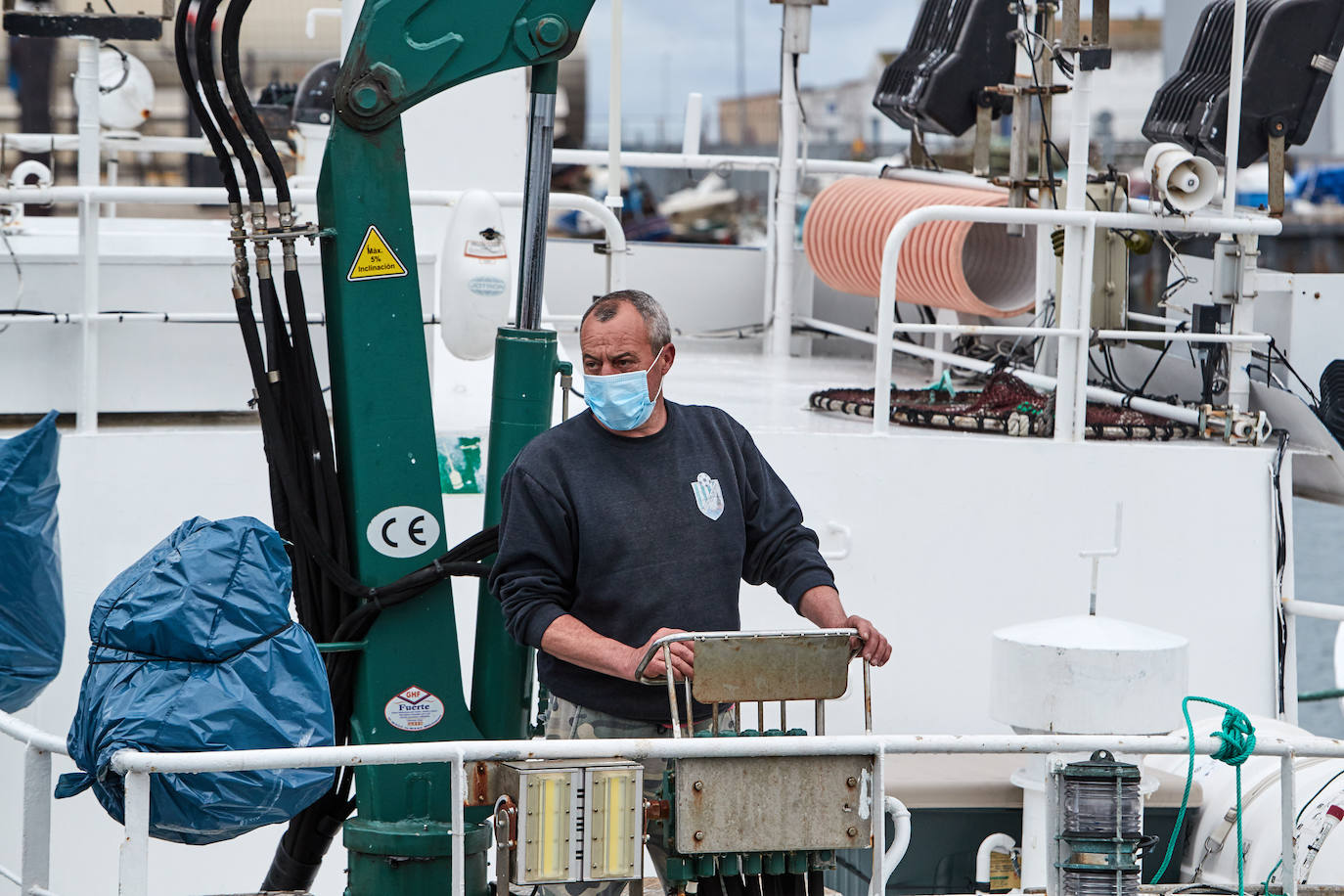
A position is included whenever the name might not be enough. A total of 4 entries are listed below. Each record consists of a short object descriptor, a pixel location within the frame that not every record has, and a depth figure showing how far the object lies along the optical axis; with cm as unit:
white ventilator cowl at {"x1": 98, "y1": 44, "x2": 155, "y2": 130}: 1906
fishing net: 1205
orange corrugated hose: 1533
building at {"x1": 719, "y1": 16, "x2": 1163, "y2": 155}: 10537
